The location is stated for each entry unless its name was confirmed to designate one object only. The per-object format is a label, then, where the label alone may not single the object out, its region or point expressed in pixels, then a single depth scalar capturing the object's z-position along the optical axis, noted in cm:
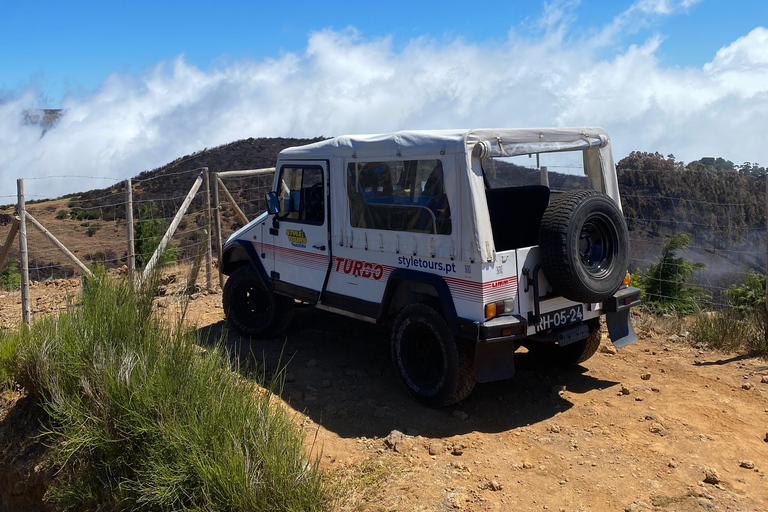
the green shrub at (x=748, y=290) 915
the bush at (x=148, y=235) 1161
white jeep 510
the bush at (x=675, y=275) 1002
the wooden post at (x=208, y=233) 1000
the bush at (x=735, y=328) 693
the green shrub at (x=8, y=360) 624
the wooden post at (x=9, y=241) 808
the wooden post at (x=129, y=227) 894
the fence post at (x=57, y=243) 852
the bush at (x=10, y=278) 1392
